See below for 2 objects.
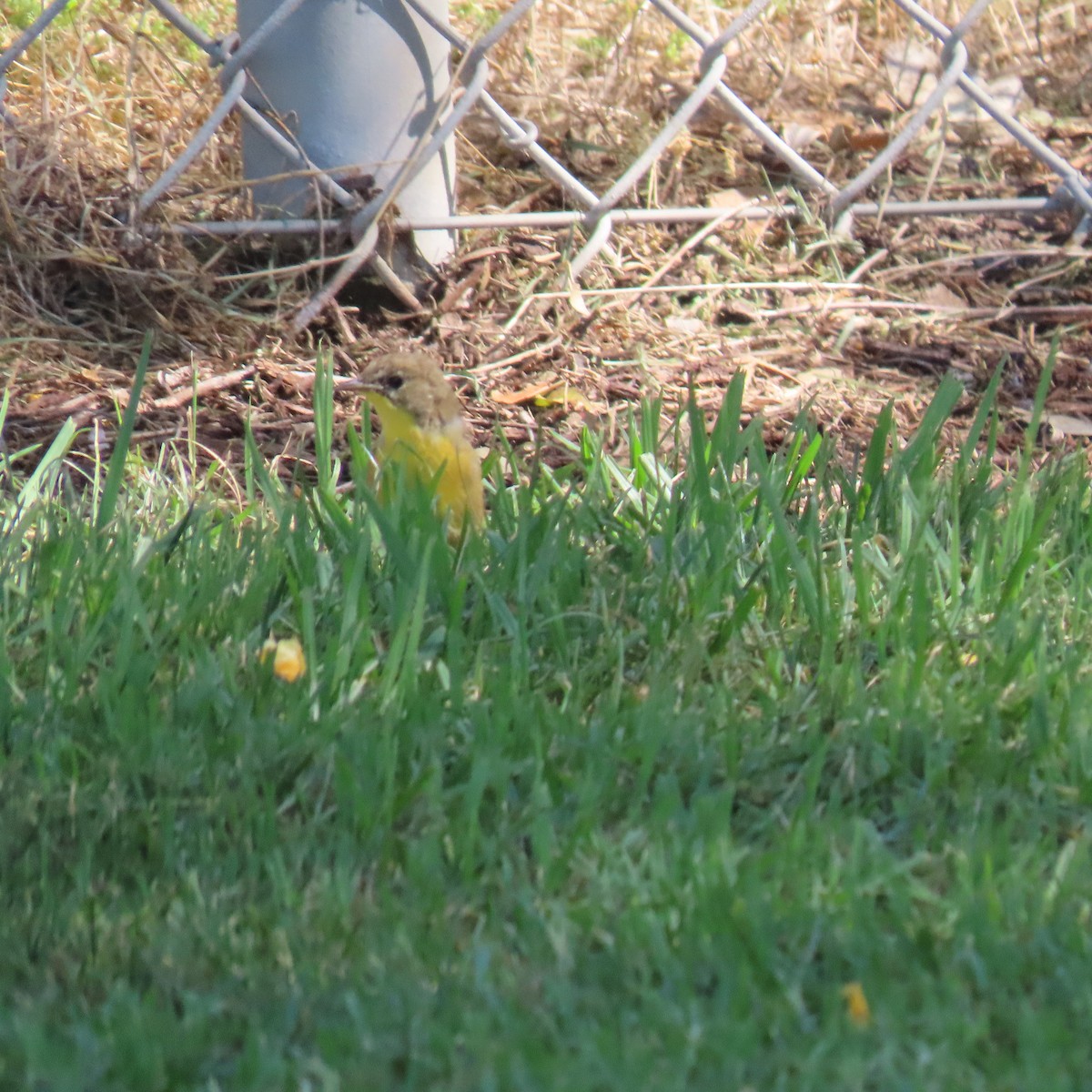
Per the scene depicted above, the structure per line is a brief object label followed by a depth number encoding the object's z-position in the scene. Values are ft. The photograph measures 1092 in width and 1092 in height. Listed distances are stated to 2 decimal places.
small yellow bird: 24.00
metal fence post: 29.01
